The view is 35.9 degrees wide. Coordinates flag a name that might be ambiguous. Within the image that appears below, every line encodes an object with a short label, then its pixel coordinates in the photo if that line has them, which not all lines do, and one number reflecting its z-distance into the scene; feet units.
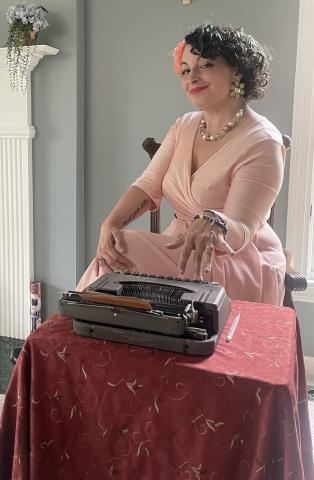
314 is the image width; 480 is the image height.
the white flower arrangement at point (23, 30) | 7.30
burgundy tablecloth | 2.41
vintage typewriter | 2.68
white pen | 2.90
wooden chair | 4.98
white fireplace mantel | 7.94
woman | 4.19
